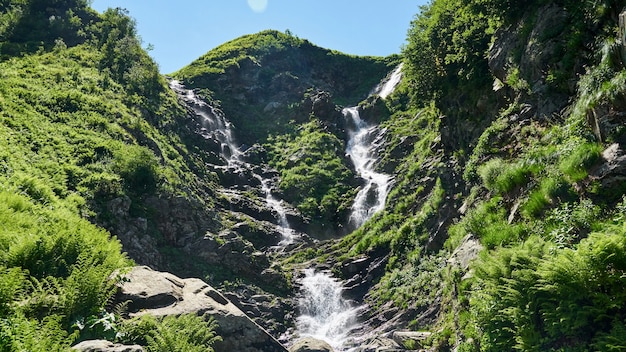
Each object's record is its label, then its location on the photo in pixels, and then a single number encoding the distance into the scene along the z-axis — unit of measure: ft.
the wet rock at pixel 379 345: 48.26
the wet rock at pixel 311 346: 42.37
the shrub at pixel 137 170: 79.71
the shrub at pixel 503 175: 39.73
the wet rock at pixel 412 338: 46.88
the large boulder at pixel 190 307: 29.81
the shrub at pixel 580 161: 31.78
